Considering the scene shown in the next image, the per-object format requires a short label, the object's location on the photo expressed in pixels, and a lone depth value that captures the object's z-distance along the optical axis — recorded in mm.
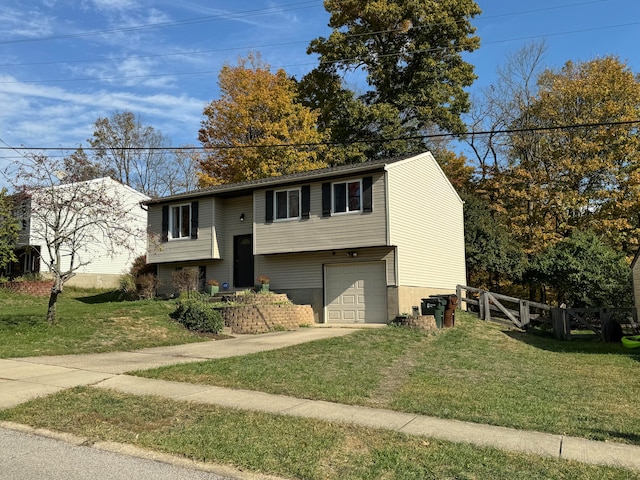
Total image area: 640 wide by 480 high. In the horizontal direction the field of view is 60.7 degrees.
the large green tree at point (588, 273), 21406
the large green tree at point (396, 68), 32125
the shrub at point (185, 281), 21906
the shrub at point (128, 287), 25047
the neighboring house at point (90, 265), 32344
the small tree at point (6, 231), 27953
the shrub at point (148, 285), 23750
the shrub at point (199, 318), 15883
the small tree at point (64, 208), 14030
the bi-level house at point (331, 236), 19484
